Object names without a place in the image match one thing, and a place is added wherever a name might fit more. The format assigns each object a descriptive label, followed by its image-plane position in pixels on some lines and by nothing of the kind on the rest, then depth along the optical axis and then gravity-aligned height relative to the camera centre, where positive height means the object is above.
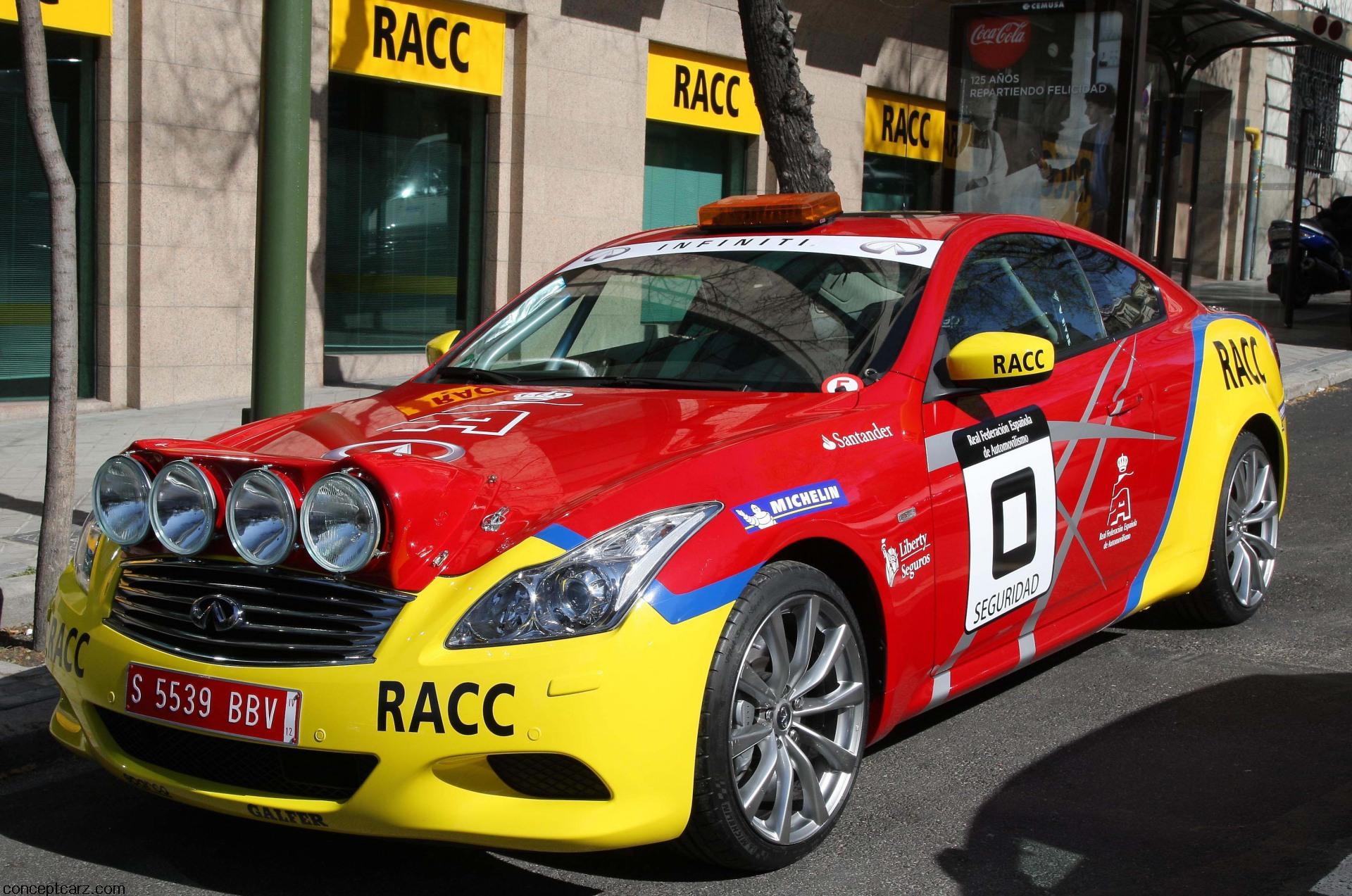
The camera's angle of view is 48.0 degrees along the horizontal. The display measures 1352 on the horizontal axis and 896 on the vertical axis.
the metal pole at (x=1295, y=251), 18.11 +0.91
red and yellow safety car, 3.17 -0.60
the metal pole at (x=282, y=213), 6.11 +0.28
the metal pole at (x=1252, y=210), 29.00 +2.15
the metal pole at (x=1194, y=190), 18.53 +2.07
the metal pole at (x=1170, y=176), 17.70 +1.82
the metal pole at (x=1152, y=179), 15.73 +1.67
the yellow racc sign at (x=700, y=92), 15.58 +2.21
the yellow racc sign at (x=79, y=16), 10.39 +1.79
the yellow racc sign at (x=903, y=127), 18.94 +2.33
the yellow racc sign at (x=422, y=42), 12.43 +2.10
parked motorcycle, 22.58 +0.86
